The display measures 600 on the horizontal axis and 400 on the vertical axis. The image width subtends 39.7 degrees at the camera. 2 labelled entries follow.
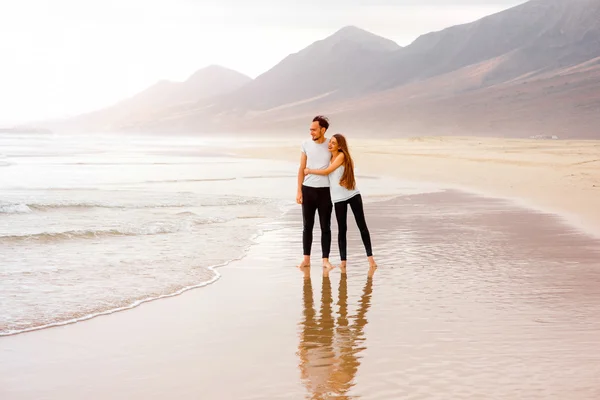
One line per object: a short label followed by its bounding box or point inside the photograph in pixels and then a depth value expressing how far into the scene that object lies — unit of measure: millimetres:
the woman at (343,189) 10141
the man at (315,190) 10273
